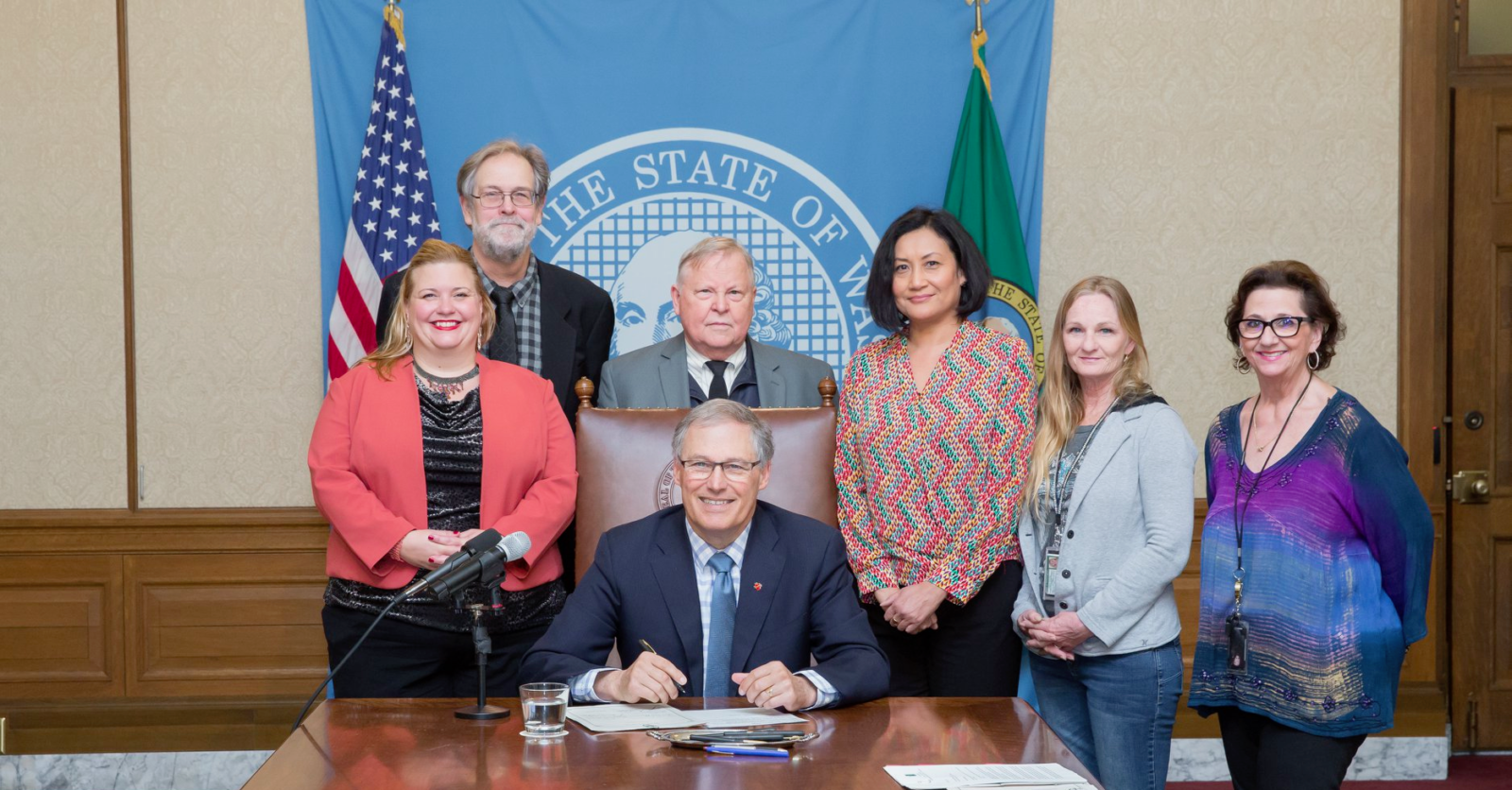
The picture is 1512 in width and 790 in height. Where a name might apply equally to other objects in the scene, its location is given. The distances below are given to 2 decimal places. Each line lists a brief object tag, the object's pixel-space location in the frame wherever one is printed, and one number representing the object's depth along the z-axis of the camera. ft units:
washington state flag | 13.64
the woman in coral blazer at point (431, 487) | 8.90
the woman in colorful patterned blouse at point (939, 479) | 9.18
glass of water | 6.46
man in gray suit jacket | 9.89
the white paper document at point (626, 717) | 6.58
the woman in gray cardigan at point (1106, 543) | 8.44
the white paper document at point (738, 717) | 6.64
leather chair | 9.86
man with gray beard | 10.44
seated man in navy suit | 7.92
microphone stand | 6.79
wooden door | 14.57
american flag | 13.30
